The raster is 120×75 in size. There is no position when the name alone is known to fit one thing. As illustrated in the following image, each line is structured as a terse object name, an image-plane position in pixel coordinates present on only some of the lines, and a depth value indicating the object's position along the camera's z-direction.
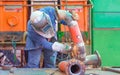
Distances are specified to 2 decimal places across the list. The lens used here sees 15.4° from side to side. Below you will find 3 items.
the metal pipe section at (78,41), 4.77
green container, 7.55
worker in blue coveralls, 5.22
